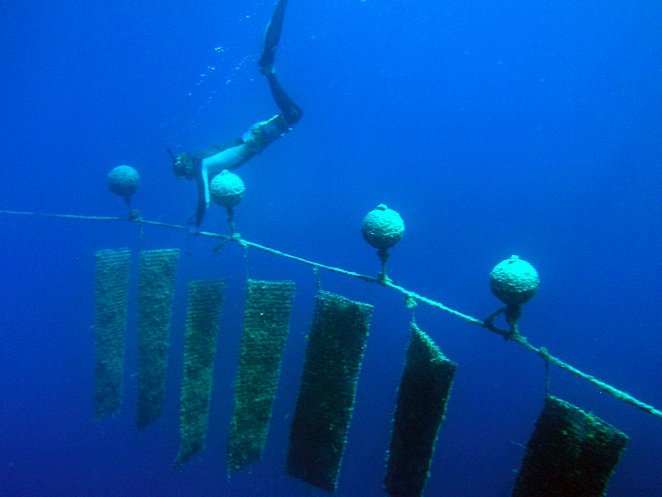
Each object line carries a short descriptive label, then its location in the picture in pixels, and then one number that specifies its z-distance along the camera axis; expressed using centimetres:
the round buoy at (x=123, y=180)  473
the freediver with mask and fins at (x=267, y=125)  672
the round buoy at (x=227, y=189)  372
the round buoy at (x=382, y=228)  276
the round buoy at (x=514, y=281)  232
